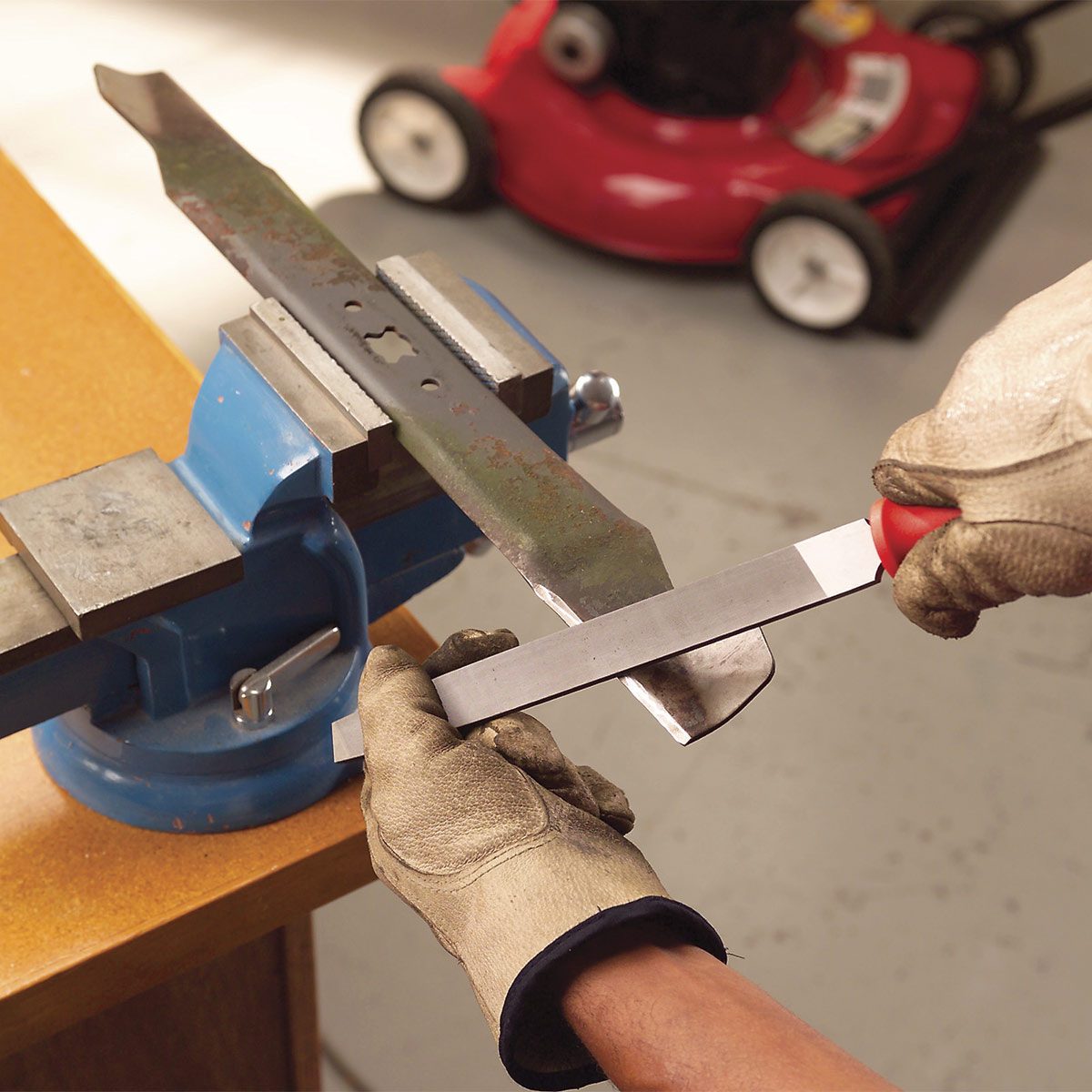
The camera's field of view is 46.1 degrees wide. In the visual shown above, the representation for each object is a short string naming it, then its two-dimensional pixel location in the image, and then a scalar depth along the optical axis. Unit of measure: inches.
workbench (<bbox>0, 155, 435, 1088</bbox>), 33.3
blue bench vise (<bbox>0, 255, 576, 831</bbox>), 30.6
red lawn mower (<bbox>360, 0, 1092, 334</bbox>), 94.3
